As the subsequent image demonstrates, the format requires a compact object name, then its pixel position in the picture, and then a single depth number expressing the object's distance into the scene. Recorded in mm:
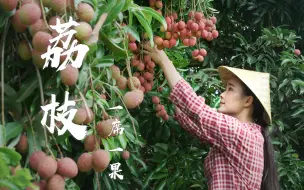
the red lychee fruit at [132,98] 933
